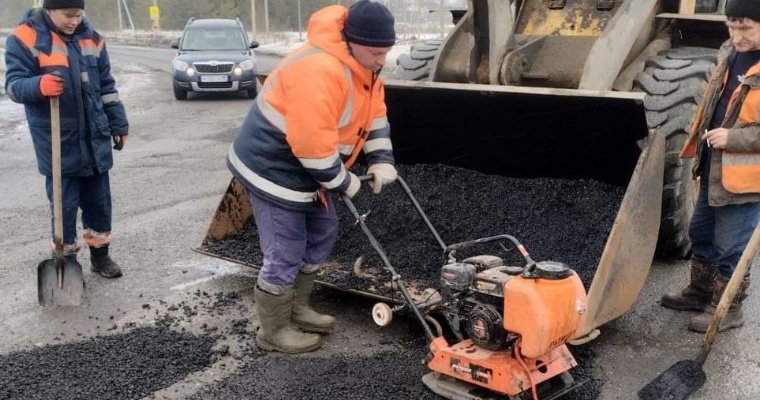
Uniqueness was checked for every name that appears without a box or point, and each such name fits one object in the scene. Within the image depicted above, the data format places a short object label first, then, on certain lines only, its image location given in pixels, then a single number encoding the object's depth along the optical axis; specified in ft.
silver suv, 48.96
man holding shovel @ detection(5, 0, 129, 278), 14.99
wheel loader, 13.16
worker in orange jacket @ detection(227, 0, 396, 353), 11.49
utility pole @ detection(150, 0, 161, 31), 154.30
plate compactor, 10.30
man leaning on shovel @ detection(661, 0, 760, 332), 12.67
